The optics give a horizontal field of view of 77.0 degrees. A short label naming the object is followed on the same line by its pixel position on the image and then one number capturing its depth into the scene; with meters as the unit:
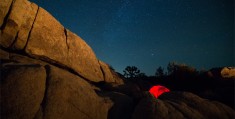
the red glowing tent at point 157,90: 14.32
